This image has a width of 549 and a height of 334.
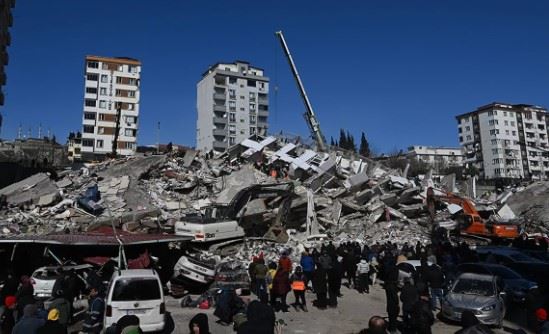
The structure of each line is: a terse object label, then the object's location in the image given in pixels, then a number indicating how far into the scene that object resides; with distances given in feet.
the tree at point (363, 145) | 365.12
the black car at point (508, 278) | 42.04
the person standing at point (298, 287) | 41.63
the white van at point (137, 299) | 30.04
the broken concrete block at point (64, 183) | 89.82
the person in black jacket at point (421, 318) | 28.81
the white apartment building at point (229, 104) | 281.54
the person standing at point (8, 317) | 26.55
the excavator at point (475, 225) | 84.07
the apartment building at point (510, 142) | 309.01
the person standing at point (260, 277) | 41.55
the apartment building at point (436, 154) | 383.35
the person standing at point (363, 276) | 51.11
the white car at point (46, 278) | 42.88
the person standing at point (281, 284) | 39.81
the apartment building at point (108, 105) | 232.12
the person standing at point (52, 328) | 18.48
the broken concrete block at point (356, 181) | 91.35
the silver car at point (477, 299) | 34.95
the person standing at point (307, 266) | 47.42
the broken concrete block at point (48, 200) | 80.02
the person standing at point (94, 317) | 29.84
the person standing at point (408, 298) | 31.89
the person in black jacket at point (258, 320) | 16.02
